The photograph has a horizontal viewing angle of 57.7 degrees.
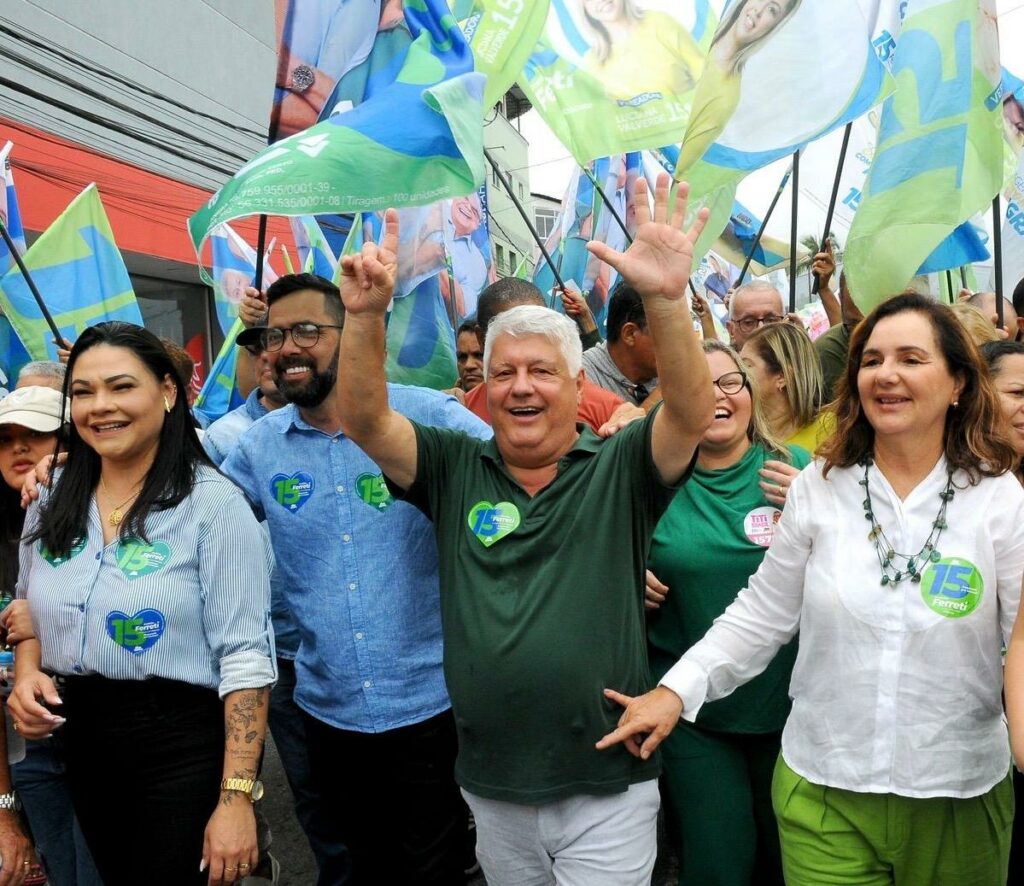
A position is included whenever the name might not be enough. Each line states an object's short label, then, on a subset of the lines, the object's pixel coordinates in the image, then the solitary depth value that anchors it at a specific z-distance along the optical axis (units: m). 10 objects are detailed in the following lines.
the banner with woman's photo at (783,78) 3.85
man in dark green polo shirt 2.13
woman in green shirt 2.66
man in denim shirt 2.70
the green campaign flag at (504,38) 4.55
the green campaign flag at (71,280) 5.31
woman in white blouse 2.02
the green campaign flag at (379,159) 2.95
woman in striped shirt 2.26
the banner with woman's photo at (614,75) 5.16
